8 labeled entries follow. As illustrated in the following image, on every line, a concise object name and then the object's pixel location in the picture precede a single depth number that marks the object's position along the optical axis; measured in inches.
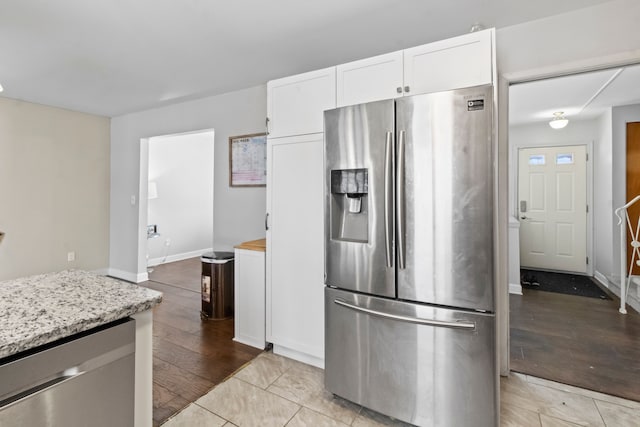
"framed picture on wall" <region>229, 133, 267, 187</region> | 131.4
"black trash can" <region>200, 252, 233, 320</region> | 123.5
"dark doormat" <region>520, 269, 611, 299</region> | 155.8
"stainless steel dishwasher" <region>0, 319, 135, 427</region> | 29.4
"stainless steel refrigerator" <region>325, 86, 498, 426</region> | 58.4
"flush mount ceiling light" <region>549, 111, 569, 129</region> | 172.4
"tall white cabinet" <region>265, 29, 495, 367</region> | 77.2
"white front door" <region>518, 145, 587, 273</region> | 191.0
